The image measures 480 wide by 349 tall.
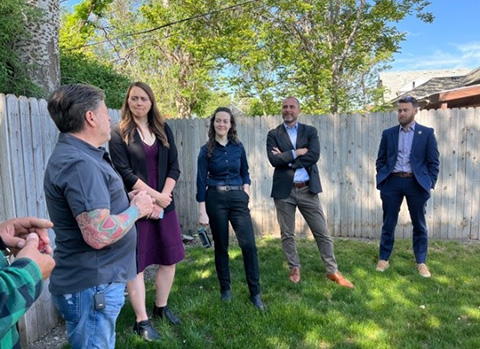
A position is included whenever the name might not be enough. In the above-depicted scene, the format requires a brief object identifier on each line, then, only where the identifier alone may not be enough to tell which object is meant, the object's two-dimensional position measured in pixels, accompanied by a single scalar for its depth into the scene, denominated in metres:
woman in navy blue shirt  3.66
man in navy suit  4.33
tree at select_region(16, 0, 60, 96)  3.96
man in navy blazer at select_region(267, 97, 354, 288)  4.16
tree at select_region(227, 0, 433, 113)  11.59
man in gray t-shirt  1.68
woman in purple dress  3.04
